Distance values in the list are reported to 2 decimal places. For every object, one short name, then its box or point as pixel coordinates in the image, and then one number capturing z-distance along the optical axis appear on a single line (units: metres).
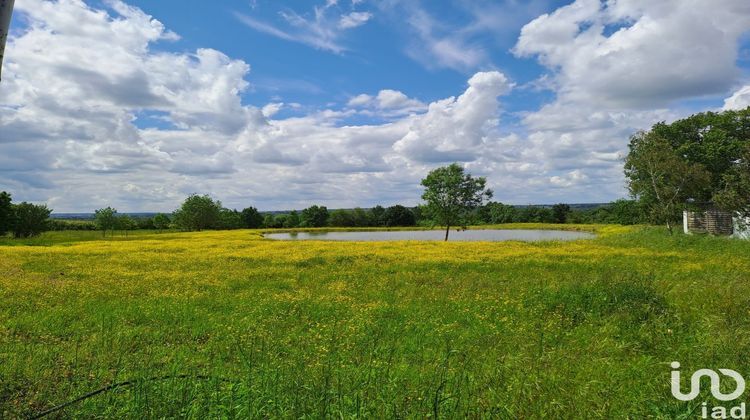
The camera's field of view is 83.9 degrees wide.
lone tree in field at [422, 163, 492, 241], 64.50
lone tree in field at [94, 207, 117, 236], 81.31
